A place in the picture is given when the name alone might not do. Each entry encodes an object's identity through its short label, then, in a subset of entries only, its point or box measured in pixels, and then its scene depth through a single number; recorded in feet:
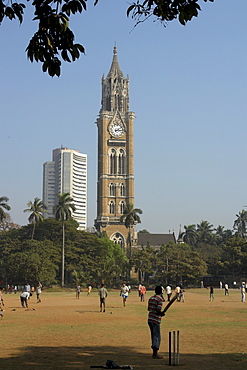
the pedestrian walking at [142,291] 136.09
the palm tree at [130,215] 352.28
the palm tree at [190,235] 471.62
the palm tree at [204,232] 480.64
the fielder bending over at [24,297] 108.68
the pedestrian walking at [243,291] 140.47
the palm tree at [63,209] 293.64
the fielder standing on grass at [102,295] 96.22
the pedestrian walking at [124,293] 112.88
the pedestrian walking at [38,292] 133.04
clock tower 396.98
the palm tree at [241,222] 476.54
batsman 41.45
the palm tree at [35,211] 294.50
